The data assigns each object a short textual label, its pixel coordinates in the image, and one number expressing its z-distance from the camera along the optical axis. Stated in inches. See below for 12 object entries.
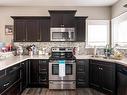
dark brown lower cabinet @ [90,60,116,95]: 87.1
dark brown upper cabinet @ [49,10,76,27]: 114.4
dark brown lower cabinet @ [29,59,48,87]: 108.0
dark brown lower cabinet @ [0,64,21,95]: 63.7
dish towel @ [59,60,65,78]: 105.2
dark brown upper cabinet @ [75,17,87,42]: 117.5
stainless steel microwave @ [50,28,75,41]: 116.3
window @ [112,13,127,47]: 101.5
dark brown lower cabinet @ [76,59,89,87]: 108.6
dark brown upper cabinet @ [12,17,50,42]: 117.3
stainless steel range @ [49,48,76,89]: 105.9
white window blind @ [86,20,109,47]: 124.9
